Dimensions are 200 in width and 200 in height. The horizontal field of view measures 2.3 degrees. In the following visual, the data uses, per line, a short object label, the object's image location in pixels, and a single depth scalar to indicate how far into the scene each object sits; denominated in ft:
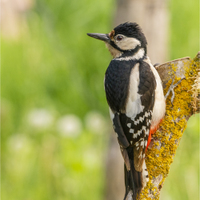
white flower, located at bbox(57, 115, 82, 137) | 21.73
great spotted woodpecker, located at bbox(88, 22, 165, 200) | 18.98
